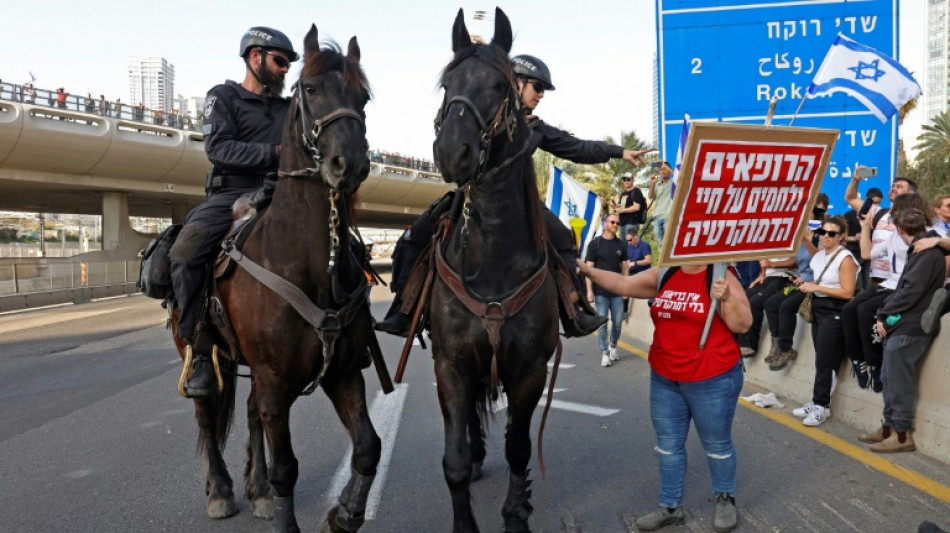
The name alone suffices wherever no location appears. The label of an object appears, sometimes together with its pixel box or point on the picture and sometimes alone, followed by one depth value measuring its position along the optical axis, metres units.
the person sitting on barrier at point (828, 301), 6.86
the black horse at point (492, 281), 3.79
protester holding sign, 4.41
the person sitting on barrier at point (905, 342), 5.78
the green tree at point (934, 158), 42.33
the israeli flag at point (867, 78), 7.26
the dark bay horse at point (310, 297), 3.75
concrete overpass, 33.41
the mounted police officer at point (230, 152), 4.42
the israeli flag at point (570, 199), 10.80
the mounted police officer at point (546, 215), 4.58
